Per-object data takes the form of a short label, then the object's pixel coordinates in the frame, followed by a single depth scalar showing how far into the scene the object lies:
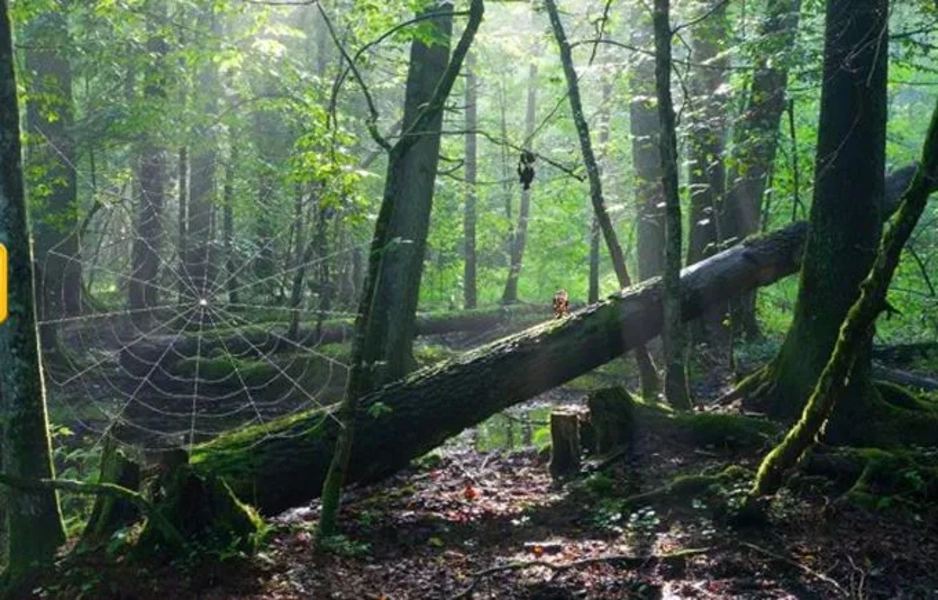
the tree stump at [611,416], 7.96
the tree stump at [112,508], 5.68
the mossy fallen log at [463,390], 6.55
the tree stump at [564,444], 7.80
